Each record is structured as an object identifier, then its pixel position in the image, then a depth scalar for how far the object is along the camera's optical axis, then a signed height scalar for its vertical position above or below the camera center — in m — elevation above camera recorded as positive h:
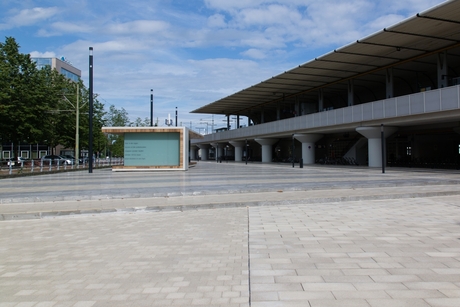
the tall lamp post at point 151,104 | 37.36 +5.91
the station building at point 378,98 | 23.62 +7.06
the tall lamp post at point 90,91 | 24.27 +4.71
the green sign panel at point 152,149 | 29.89 +1.00
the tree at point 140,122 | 70.32 +7.63
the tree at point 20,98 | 31.86 +5.79
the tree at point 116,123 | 61.84 +6.54
